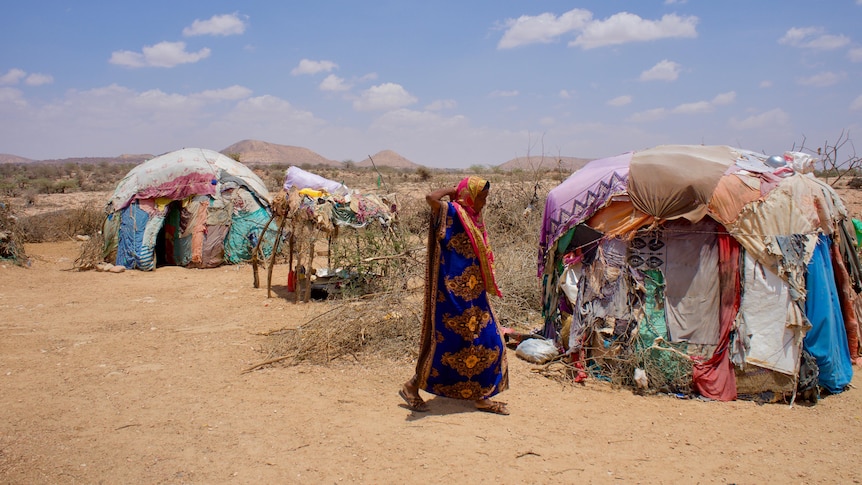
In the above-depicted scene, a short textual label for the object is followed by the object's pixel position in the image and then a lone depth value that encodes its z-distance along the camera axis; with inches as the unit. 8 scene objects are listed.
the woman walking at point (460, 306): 157.8
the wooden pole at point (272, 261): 339.0
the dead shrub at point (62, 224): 558.9
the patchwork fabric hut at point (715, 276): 191.5
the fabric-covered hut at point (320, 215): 318.3
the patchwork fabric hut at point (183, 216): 441.4
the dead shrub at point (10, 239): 426.6
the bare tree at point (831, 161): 248.8
